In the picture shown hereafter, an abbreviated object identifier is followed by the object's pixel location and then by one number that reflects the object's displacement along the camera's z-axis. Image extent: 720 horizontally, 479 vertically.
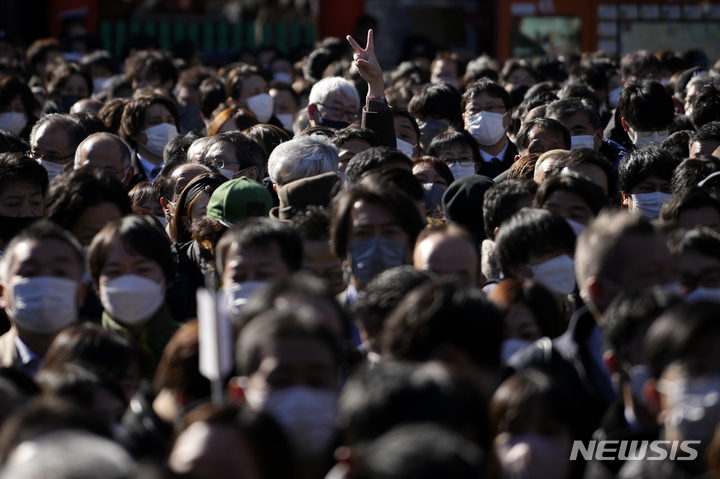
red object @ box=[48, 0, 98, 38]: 39.44
